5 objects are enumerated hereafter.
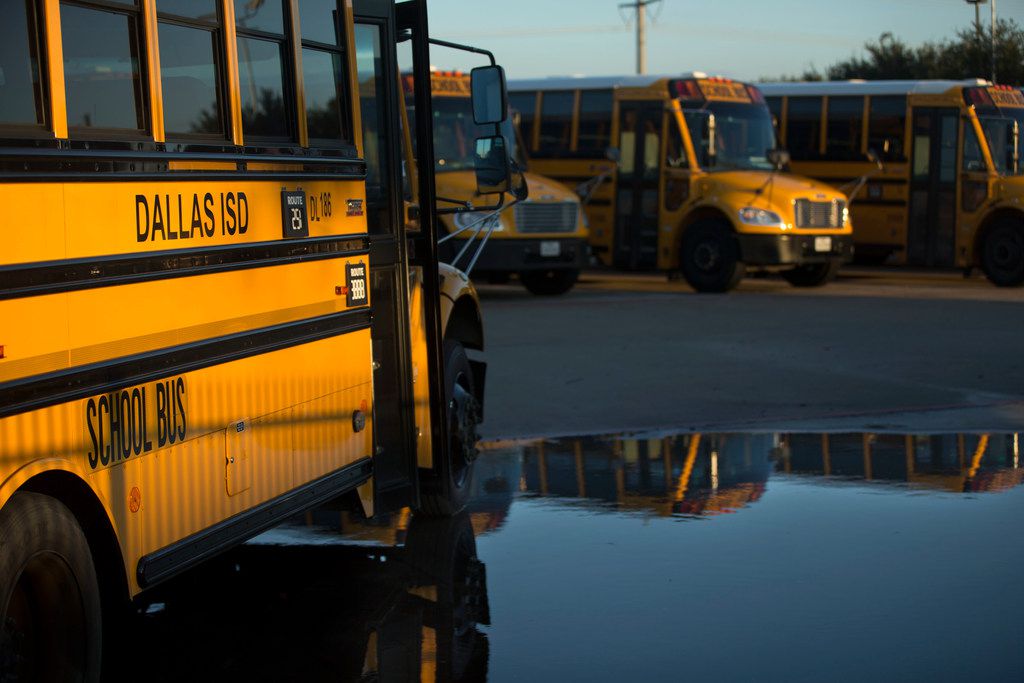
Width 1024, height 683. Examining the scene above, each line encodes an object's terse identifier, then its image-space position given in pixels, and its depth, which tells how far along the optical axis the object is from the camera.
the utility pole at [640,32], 50.69
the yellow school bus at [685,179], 20.39
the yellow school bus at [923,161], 21.72
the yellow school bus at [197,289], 4.15
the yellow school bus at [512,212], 19.12
